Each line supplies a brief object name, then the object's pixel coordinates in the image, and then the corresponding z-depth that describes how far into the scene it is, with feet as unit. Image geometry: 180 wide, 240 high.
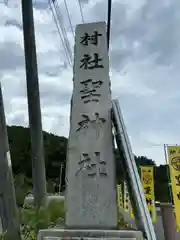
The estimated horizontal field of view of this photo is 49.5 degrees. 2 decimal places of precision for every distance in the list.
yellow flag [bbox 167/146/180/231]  18.62
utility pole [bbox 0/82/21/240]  9.89
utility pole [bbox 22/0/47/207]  14.46
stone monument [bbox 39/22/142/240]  7.86
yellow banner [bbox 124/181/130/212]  27.23
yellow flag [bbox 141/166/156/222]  25.48
